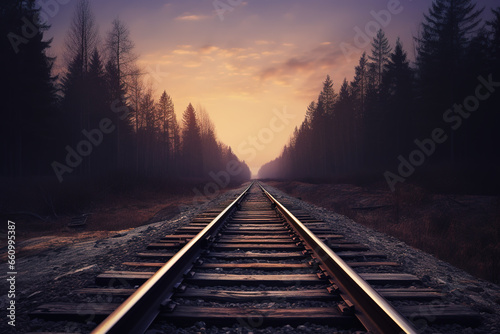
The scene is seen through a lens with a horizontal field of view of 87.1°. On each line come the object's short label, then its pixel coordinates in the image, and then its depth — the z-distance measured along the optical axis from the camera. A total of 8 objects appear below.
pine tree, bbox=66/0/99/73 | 22.22
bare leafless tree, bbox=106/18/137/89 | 22.94
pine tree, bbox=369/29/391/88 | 41.22
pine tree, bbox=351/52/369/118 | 42.69
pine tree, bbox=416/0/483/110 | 25.11
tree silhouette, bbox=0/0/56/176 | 20.77
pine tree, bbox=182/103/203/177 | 54.97
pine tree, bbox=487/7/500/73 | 24.95
